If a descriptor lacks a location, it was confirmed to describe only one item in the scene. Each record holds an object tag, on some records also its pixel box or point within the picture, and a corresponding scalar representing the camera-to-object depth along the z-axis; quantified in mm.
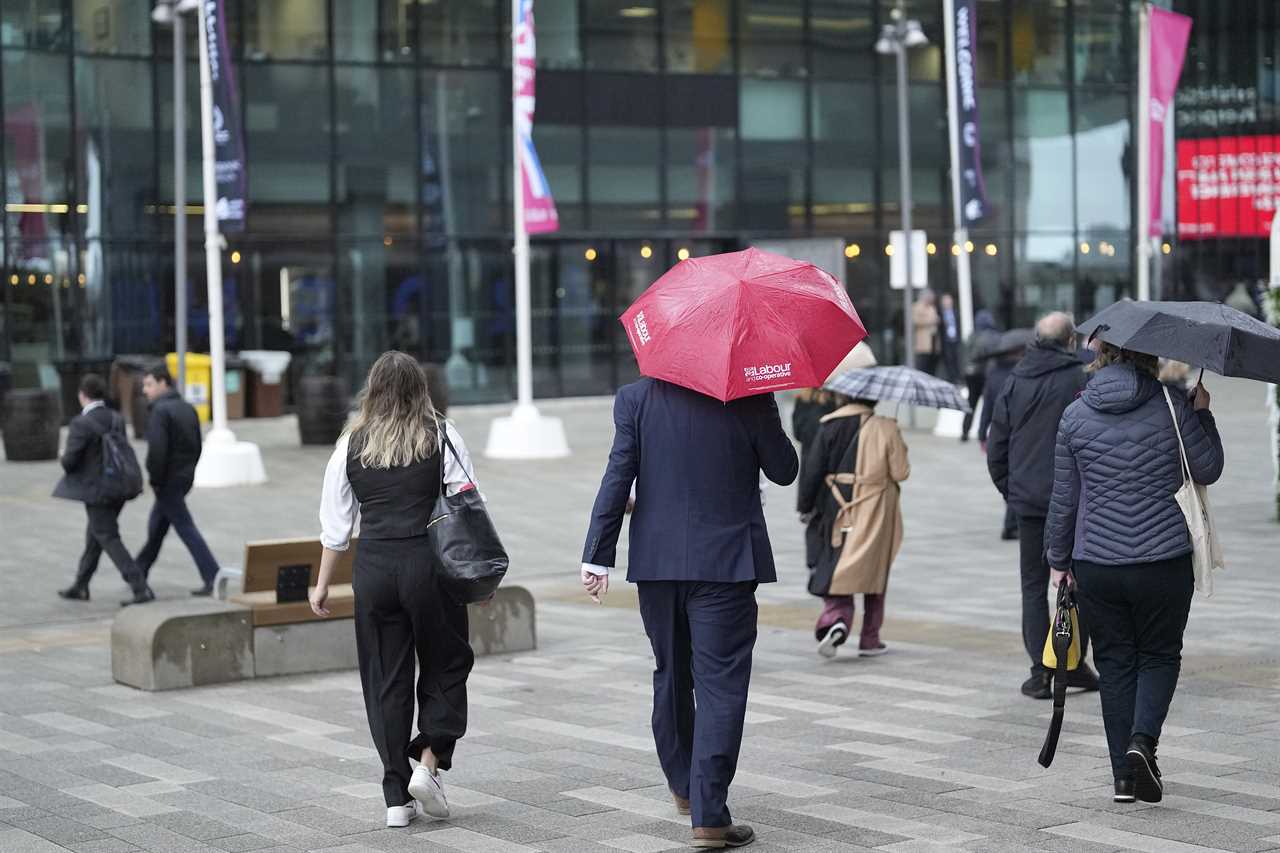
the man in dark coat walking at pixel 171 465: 12898
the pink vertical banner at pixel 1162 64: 23234
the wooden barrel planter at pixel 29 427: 22812
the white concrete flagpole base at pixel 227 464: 19844
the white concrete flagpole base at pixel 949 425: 24516
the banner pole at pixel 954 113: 24391
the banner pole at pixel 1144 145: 23516
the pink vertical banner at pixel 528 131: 21719
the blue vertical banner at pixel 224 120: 20172
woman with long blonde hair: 6520
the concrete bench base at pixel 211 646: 9500
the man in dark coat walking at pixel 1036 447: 8742
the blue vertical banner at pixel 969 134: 24578
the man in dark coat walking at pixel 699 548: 6145
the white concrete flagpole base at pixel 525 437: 22375
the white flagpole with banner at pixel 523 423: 22281
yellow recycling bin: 26969
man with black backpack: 12750
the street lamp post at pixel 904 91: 26797
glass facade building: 28062
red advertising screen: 42469
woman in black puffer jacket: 6531
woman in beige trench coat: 9797
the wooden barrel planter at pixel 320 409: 24172
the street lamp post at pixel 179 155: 20844
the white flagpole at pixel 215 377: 19891
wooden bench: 9773
